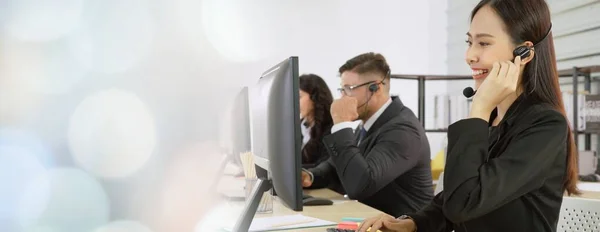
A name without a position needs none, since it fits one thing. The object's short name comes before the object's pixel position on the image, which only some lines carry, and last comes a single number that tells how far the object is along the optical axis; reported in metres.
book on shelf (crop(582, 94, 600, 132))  3.33
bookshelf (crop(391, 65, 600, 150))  3.46
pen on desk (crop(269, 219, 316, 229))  1.54
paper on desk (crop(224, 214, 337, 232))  1.53
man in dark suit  2.05
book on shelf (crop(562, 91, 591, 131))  3.47
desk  1.64
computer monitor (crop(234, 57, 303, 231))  1.04
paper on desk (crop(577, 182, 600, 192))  2.12
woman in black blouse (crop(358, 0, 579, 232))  1.09
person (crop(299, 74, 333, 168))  3.01
